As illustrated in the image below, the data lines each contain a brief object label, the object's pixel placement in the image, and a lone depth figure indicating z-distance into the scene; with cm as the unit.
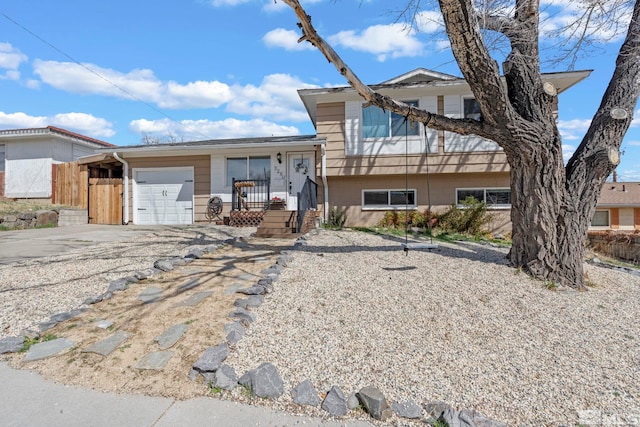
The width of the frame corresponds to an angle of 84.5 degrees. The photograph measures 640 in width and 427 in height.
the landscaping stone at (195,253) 557
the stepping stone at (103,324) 322
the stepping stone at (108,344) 283
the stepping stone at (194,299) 366
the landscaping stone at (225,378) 241
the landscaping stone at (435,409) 216
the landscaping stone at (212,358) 254
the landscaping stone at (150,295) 380
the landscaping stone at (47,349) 278
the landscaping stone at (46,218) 1104
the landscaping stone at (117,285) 407
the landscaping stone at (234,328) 304
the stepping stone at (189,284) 412
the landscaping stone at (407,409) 216
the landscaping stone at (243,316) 325
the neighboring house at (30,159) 1495
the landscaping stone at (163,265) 483
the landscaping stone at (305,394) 228
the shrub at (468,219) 972
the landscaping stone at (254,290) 387
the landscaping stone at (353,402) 224
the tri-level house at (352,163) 1037
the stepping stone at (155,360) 262
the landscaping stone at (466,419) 206
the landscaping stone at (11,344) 285
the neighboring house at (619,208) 2006
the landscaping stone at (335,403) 219
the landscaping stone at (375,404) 216
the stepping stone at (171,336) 290
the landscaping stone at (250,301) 357
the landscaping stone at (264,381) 235
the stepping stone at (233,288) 396
